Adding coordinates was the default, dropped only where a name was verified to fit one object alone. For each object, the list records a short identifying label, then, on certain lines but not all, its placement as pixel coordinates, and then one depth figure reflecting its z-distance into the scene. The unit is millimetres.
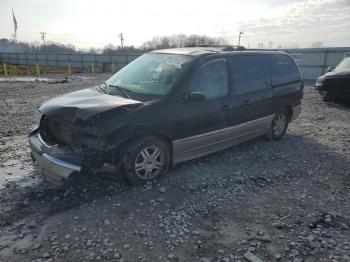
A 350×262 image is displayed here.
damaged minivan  3588
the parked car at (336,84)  9570
